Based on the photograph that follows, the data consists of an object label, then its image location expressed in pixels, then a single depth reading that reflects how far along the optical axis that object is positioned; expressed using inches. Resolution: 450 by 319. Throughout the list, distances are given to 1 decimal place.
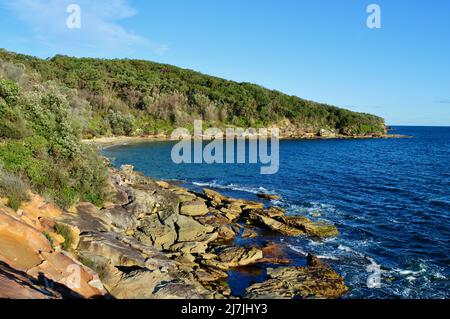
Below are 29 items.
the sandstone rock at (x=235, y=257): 740.3
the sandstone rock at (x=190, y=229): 860.6
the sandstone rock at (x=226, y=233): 917.8
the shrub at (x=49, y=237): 505.8
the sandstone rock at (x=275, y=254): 787.4
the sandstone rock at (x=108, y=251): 578.7
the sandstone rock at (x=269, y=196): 1360.7
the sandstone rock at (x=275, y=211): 1095.8
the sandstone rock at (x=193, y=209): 1072.9
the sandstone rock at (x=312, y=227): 974.7
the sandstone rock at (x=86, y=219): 639.8
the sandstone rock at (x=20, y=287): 321.4
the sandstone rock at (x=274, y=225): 973.2
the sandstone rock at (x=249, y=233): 941.9
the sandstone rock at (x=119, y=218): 803.3
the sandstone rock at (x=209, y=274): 668.4
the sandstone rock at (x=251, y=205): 1188.4
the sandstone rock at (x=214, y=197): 1244.2
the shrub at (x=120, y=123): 3464.6
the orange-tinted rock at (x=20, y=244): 423.1
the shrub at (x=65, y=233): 555.8
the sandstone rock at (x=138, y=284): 490.6
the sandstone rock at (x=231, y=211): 1087.0
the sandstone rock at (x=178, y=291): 500.7
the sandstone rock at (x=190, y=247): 791.1
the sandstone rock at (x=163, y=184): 1425.0
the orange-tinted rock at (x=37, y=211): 549.0
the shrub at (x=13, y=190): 557.9
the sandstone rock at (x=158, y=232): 821.2
